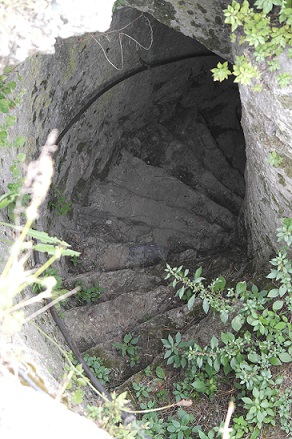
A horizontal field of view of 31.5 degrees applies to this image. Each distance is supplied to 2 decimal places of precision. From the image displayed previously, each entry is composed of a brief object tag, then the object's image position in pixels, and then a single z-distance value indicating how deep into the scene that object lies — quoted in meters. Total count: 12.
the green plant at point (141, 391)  3.81
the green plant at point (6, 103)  3.44
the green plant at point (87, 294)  5.13
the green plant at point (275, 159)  3.52
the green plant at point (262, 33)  2.83
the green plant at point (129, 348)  4.29
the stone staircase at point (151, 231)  4.61
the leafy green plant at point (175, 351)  3.88
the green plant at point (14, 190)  3.21
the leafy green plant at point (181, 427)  3.49
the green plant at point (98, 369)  4.05
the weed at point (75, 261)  5.67
